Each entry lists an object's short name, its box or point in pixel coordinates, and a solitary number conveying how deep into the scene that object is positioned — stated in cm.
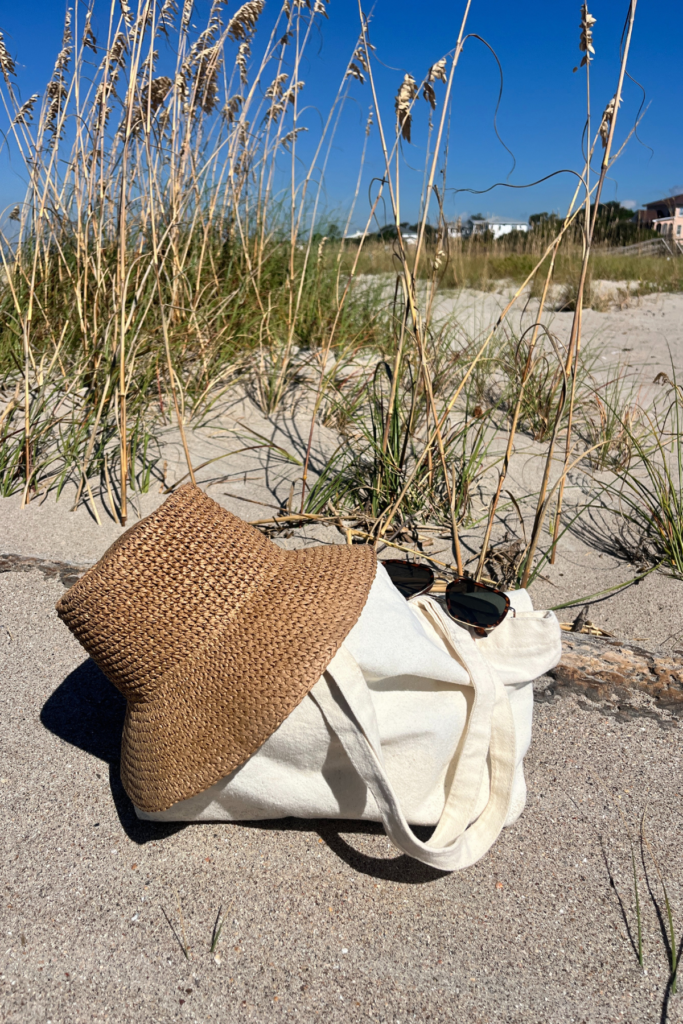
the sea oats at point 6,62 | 236
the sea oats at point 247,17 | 246
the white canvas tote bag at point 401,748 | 99
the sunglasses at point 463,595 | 127
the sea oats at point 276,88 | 308
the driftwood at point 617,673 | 155
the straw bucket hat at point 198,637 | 99
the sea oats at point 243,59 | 294
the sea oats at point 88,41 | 253
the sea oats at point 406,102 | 170
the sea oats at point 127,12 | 207
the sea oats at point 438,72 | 169
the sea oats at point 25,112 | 268
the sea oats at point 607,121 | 153
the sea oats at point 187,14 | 248
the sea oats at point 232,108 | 317
